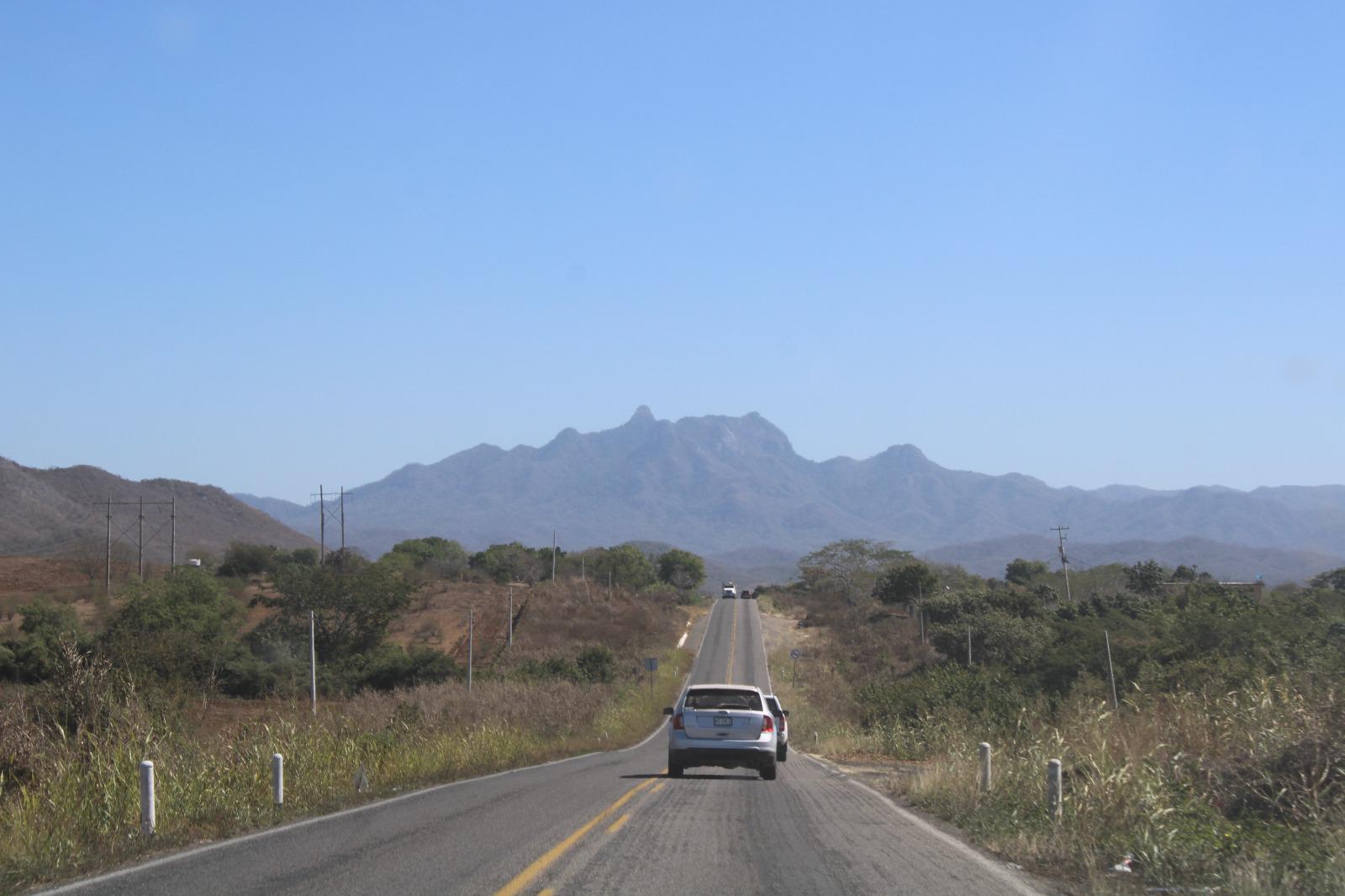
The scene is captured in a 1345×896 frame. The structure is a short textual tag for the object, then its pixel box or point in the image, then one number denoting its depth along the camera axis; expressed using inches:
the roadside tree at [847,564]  5675.7
